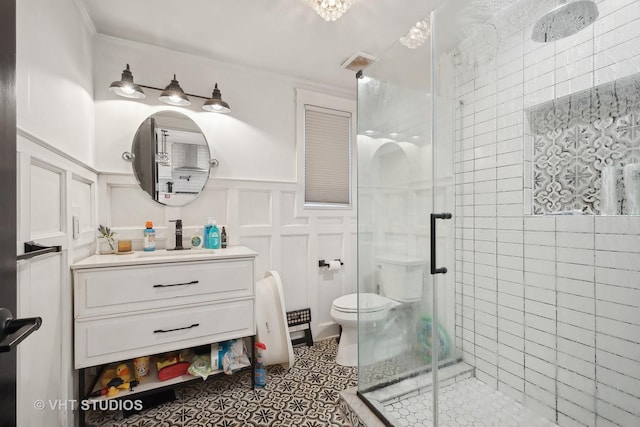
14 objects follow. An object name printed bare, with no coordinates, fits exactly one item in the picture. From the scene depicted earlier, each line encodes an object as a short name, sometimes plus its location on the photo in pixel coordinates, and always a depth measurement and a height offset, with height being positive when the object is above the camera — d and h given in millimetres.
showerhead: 1037 +768
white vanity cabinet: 1429 -511
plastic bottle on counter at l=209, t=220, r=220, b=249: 2047 -176
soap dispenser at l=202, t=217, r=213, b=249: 2055 -153
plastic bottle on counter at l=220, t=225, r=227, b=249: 2108 -197
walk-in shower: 1026 -22
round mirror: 2000 +421
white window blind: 2585 +556
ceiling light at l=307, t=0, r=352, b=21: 1474 +1120
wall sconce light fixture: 1789 +833
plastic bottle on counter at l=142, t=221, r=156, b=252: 1902 -169
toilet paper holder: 2568 -467
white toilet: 1534 -435
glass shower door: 1394 -144
